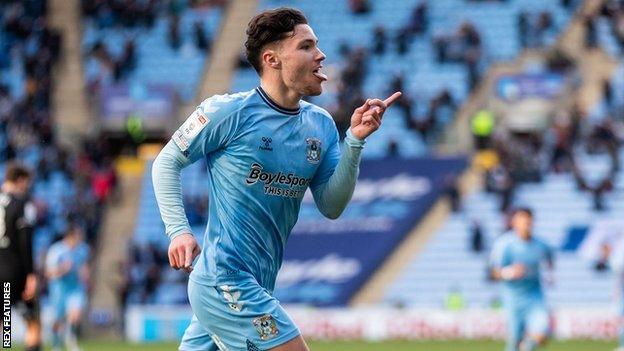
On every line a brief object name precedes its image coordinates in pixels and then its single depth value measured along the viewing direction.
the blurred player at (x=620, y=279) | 21.36
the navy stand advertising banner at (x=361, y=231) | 34.06
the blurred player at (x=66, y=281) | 24.44
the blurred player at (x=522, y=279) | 18.66
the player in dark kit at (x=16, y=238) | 15.27
